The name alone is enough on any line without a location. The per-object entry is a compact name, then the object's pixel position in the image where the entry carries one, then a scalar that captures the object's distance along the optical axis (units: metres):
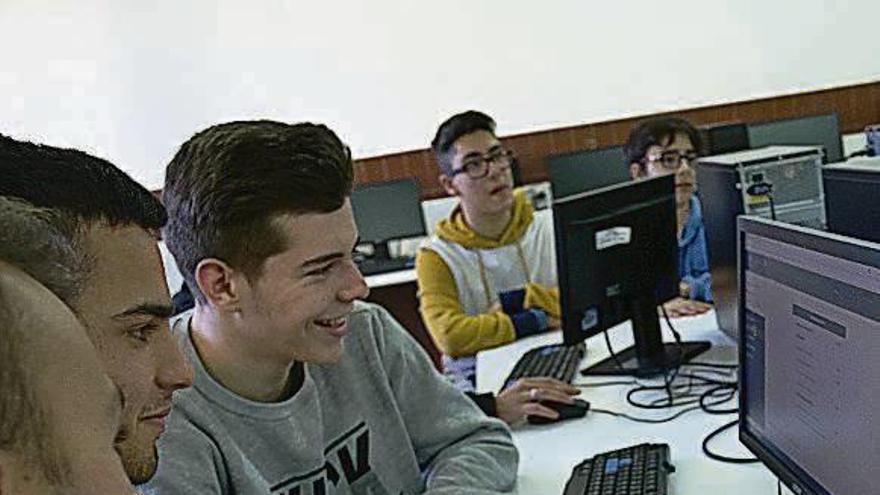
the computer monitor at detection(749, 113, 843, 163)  4.67
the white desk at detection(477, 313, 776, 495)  1.49
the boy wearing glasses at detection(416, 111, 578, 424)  2.57
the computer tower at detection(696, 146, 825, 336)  1.91
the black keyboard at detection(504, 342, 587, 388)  2.13
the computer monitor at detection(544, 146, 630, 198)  4.50
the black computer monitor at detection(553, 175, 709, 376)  1.99
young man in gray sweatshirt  1.40
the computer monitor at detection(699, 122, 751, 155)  3.73
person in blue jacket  2.60
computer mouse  1.88
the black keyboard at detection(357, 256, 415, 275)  4.17
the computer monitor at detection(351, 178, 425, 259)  4.49
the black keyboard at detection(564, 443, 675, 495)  1.47
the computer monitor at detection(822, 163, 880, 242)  1.35
